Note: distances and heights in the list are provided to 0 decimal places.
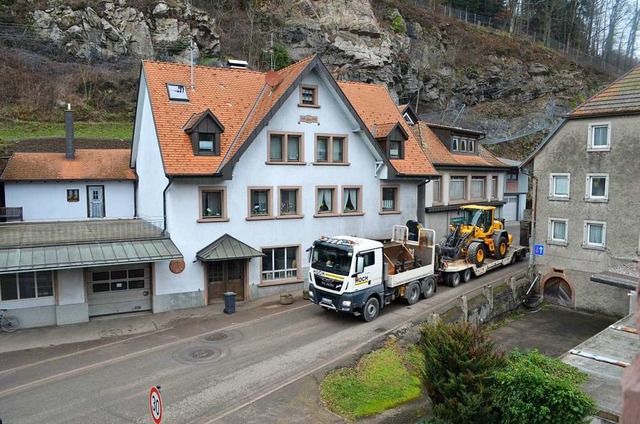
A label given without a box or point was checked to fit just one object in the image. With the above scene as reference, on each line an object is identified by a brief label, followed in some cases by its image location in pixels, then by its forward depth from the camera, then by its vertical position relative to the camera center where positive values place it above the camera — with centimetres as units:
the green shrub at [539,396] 898 -431
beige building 2091 -70
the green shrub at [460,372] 1002 -428
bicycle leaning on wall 1766 -549
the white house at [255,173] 2061 +55
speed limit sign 753 -372
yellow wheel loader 2422 -298
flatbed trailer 2291 -446
